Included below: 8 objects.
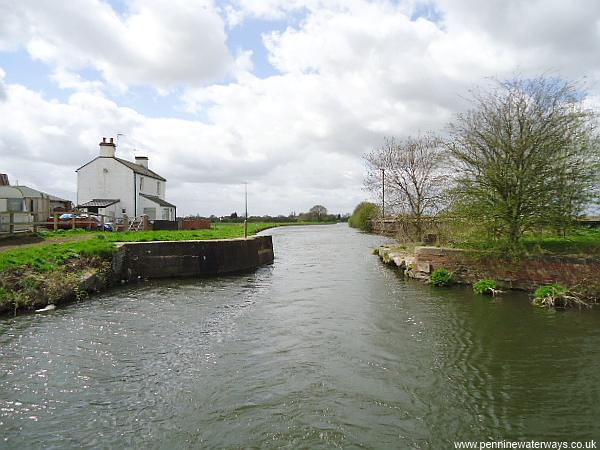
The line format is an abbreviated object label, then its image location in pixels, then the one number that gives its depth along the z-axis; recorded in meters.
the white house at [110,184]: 34.88
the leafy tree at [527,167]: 14.22
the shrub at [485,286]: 14.45
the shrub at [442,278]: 15.85
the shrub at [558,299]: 12.47
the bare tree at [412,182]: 26.38
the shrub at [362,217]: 56.47
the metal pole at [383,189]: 28.05
